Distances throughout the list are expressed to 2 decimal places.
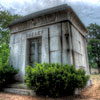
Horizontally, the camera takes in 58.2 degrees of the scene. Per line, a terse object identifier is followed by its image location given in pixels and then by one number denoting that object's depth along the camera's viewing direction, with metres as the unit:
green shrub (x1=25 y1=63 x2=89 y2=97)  3.41
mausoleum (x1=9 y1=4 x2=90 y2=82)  5.00
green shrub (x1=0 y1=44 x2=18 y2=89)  5.14
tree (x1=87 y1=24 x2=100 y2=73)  25.88
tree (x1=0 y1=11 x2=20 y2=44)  10.96
